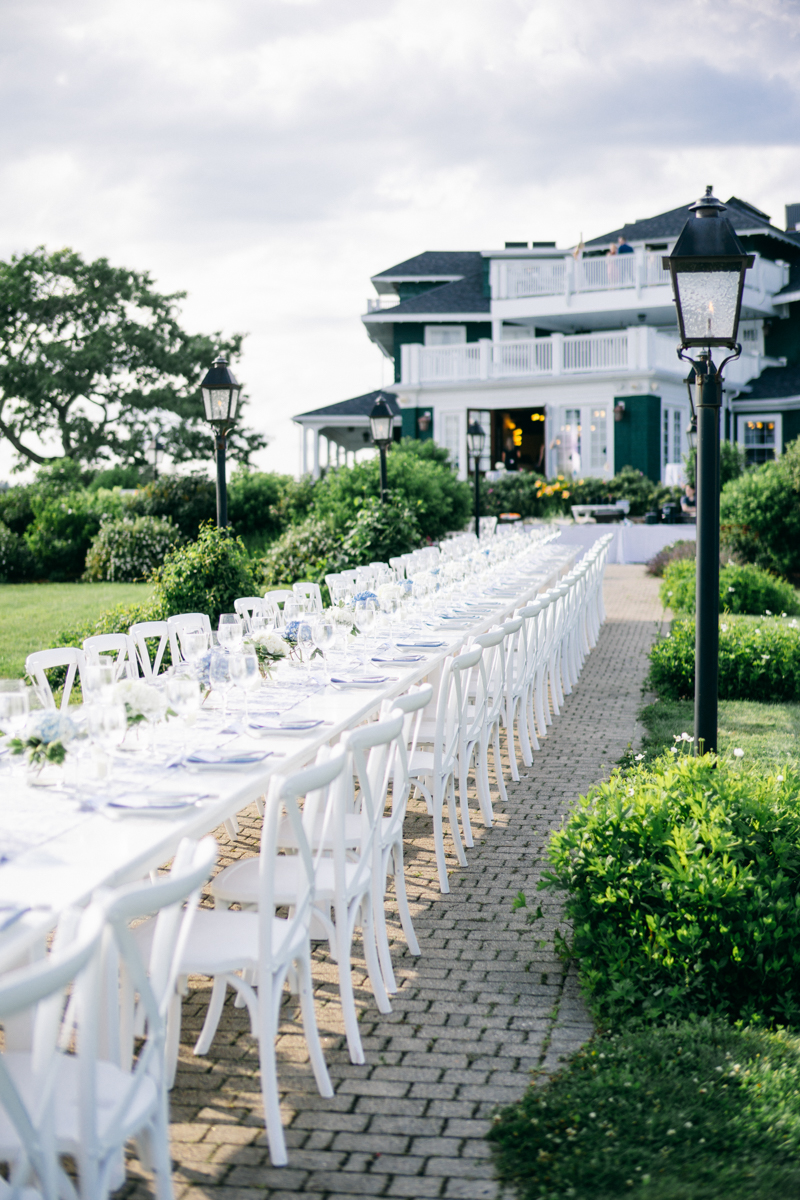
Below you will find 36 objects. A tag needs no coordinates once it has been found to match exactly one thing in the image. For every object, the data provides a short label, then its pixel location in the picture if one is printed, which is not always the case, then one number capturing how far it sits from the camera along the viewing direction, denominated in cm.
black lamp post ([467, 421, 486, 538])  1875
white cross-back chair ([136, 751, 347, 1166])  324
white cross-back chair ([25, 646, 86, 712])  567
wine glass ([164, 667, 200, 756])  402
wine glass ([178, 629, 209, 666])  493
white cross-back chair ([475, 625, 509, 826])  627
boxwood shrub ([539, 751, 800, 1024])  393
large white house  2752
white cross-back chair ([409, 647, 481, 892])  540
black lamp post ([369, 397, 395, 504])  1502
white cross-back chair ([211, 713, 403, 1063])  375
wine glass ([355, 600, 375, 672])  654
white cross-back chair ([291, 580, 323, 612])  800
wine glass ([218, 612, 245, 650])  538
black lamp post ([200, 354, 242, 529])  1041
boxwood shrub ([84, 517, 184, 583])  2152
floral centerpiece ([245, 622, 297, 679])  559
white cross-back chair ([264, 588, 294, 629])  606
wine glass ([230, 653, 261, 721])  445
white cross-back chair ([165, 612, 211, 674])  715
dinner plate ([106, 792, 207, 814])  344
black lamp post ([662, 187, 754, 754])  522
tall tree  3619
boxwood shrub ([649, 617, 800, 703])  1030
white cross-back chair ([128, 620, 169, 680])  702
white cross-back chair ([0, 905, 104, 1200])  207
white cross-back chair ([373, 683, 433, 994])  430
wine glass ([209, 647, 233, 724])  451
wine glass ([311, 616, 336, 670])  575
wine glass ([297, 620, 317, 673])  573
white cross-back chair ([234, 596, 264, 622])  873
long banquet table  276
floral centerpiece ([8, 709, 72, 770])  366
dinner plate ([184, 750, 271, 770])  400
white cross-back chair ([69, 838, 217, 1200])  235
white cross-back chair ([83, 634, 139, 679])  600
